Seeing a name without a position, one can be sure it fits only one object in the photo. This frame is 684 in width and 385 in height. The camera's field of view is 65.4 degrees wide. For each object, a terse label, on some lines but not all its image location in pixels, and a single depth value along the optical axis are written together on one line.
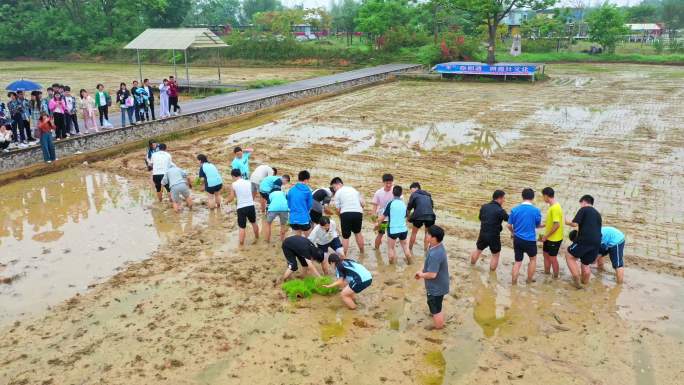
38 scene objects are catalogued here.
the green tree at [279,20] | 46.59
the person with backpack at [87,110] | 14.23
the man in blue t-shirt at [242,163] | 9.65
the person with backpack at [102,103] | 14.84
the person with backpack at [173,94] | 17.05
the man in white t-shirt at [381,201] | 8.17
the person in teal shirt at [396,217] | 7.65
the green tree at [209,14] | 69.12
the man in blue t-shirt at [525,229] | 7.10
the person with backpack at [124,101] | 15.00
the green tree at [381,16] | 41.38
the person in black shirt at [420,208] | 7.87
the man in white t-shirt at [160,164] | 10.16
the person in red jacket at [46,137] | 12.29
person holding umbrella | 12.67
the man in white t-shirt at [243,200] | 8.38
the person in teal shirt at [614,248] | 7.15
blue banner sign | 29.16
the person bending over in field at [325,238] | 7.31
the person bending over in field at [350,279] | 6.46
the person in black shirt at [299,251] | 7.01
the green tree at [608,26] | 40.44
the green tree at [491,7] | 32.72
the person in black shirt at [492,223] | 7.34
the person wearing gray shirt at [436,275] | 6.02
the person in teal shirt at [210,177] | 9.80
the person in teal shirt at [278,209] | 8.24
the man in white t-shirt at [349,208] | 7.83
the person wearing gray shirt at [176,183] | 9.88
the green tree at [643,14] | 64.81
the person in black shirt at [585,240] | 6.98
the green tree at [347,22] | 50.66
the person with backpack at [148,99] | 15.91
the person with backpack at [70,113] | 13.72
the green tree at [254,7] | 78.09
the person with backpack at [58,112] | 13.33
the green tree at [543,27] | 45.84
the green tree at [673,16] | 54.78
